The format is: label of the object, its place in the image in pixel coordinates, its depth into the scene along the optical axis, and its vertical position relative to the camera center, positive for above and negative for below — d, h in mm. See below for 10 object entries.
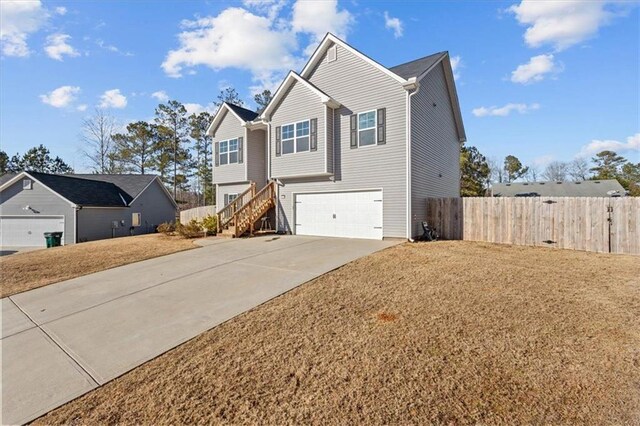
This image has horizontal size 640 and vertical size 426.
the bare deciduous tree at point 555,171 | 51269 +5611
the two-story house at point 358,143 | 11695 +2894
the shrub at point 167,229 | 16516 -1072
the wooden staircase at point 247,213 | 13984 -205
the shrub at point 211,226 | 14875 -854
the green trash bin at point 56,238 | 20017 -1778
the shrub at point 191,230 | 14656 -1036
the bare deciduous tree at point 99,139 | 35312 +9023
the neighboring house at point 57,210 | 22359 +213
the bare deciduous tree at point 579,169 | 47594 +5590
